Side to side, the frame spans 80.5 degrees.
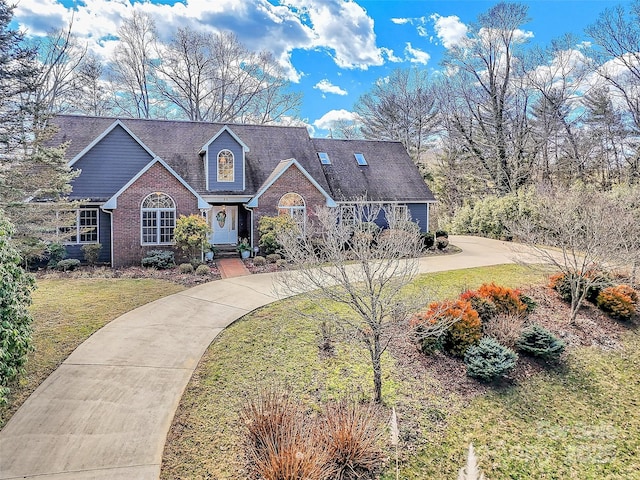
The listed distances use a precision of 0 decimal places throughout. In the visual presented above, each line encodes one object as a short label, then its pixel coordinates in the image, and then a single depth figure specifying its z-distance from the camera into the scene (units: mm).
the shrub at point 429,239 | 19766
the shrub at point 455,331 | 7824
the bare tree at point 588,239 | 10047
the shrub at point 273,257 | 16645
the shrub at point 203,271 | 14375
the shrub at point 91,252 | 15688
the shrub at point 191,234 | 15398
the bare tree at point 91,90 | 26141
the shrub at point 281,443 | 4281
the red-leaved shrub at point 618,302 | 10742
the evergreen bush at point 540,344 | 8156
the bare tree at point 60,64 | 23547
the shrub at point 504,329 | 8469
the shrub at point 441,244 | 19906
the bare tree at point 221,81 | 30109
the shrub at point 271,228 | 17031
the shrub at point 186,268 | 14637
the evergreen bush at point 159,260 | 15289
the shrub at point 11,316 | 5102
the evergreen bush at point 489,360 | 7168
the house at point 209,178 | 16109
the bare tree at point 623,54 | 22156
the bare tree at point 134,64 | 29125
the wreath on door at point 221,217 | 19422
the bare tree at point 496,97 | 27700
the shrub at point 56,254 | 15070
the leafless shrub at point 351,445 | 4777
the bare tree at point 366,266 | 6168
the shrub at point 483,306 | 9133
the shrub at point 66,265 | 14906
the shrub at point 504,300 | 9578
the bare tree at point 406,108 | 34062
